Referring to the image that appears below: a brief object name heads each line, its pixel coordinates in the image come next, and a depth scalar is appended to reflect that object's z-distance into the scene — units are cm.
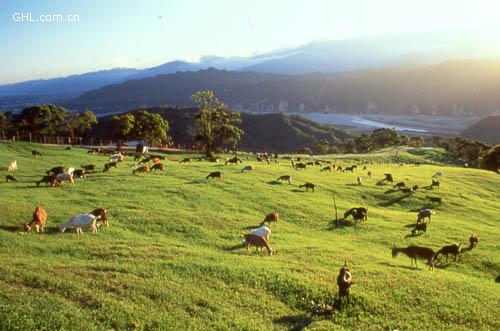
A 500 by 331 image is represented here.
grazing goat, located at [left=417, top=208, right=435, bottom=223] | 3209
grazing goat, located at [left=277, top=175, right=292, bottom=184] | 4281
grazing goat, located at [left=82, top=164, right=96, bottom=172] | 4122
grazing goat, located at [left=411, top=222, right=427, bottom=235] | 2952
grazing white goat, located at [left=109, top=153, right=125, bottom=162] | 5037
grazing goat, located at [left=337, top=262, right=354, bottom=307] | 1568
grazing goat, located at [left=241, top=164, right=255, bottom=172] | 4745
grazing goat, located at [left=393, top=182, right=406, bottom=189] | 4550
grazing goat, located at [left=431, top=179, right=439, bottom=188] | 4784
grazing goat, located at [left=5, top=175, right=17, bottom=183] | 3462
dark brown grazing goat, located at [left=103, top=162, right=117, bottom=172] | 4213
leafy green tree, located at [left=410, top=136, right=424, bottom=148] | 11886
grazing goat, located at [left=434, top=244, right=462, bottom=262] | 2342
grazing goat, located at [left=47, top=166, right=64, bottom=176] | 3784
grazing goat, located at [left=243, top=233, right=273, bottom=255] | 2147
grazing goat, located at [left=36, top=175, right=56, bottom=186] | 3359
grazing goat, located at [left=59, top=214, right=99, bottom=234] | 2252
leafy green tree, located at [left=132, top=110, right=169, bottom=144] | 8381
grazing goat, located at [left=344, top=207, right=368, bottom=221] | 3106
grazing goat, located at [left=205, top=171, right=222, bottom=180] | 4047
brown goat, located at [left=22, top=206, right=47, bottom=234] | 2207
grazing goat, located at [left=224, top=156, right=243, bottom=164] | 5550
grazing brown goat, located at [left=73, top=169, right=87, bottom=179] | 3727
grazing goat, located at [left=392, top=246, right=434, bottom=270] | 2139
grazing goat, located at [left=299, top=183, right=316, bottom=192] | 4003
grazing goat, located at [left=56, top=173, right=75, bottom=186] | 3400
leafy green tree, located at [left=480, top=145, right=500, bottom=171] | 8796
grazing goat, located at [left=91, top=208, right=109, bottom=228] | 2394
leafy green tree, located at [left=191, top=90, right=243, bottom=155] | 7781
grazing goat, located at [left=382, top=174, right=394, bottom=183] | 4953
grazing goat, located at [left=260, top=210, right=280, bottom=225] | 2787
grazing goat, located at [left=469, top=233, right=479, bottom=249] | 2690
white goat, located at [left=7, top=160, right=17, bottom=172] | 3925
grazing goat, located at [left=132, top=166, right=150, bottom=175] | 4135
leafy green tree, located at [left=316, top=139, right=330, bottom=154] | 12350
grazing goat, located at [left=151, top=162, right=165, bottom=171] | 4459
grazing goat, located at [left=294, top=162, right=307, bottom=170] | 5703
